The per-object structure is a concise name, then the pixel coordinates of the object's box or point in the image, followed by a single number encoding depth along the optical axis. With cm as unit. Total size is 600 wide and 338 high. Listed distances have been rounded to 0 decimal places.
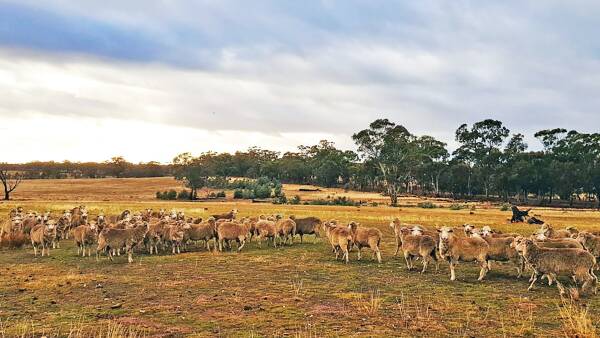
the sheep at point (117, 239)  1991
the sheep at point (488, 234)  1781
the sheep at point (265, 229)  2338
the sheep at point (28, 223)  2700
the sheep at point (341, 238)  1893
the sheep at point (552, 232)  2025
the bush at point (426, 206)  7219
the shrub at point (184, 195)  9402
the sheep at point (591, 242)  1688
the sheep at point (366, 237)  1881
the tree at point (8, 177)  7784
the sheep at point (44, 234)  2167
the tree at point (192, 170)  10256
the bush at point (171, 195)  9428
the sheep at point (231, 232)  2216
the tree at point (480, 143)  11612
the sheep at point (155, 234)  2230
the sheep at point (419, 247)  1655
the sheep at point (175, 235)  2212
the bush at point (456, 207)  6855
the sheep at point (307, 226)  2636
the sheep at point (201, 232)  2264
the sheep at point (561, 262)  1276
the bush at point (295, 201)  7575
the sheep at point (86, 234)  2136
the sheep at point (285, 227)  2436
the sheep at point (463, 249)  1533
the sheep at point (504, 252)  1578
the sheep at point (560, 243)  1533
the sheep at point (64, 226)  2673
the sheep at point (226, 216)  3085
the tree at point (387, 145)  9025
